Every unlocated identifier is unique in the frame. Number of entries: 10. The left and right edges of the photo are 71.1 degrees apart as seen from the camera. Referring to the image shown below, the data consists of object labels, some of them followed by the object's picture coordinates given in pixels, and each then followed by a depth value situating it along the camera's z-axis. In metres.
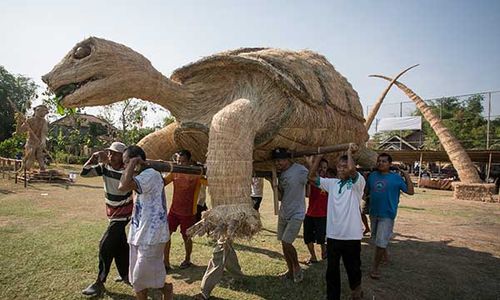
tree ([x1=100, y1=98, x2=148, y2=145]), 32.66
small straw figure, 14.19
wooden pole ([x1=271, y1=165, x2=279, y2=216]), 3.80
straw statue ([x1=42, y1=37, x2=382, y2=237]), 3.13
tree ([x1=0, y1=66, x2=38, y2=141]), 34.56
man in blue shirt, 4.32
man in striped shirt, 3.65
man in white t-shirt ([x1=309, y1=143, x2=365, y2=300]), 3.30
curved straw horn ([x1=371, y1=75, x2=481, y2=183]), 13.87
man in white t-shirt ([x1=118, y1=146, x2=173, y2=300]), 2.87
